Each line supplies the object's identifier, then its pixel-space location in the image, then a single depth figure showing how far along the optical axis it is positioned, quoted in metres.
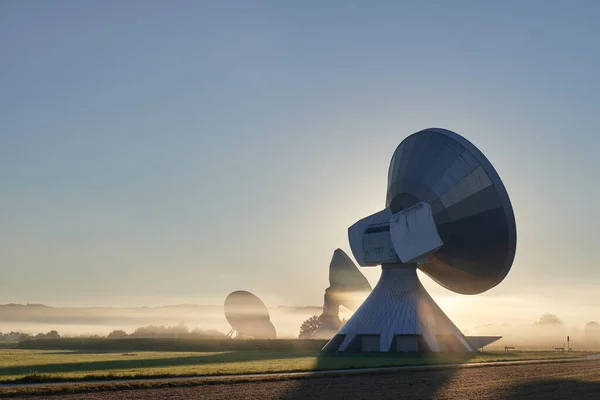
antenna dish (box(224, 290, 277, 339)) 123.53
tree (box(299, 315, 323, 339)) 130.27
